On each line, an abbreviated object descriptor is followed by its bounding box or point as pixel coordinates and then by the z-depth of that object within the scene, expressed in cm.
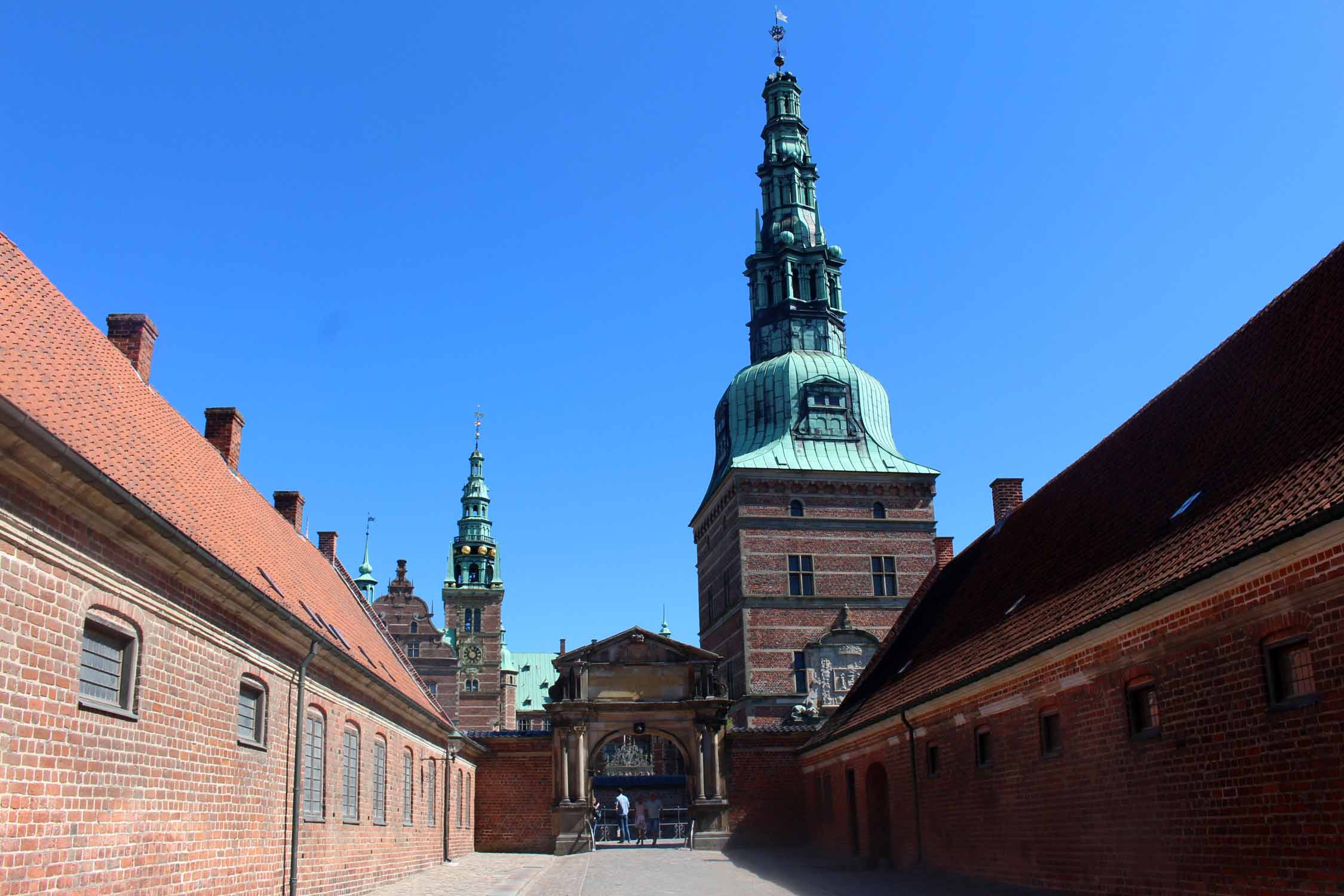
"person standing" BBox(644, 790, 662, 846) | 4412
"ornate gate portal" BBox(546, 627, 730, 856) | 3391
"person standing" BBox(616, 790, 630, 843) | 3869
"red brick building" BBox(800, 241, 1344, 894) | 1103
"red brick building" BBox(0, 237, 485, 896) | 925
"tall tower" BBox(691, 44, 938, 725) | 4553
